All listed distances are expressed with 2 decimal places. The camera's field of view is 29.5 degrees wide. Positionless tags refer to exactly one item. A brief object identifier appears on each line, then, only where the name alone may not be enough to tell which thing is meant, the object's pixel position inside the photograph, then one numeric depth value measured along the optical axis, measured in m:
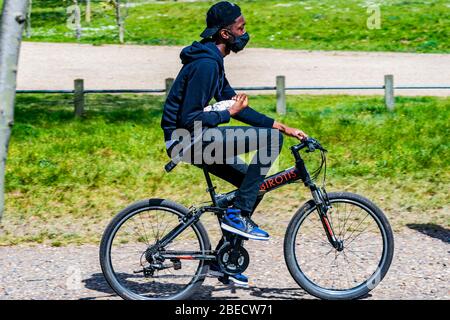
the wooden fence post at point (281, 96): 15.59
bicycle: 5.45
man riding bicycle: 5.19
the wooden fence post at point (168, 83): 14.93
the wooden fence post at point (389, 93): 15.69
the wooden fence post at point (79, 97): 14.66
